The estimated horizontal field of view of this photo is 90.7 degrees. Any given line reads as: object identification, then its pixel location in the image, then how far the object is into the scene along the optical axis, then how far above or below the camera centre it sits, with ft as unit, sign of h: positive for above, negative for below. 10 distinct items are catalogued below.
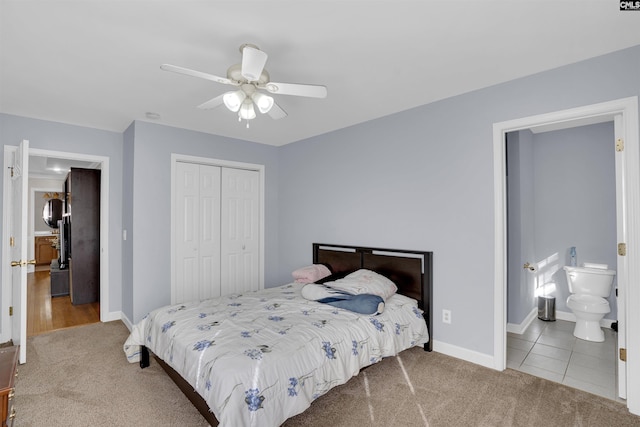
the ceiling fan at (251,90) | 6.63 +2.69
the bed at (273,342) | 5.62 -2.86
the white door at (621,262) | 7.20 -1.15
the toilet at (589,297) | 10.96 -3.04
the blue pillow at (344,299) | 8.67 -2.45
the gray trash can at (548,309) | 13.17 -4.00
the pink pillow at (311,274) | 12.30 -2.34
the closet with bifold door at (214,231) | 13.37 -0.74
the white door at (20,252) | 9.32 -1.11
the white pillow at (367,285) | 9.69 -2.23
